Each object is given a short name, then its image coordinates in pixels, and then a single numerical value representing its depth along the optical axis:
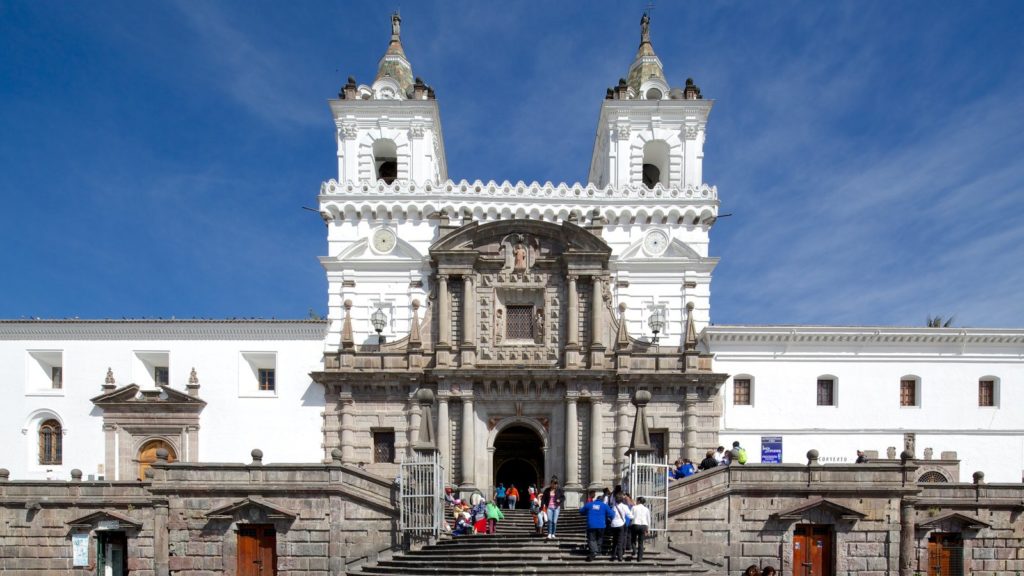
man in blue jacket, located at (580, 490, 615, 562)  22.48
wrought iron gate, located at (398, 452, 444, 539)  25.05
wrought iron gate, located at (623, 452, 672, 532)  24.64
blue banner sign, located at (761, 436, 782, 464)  33.81
